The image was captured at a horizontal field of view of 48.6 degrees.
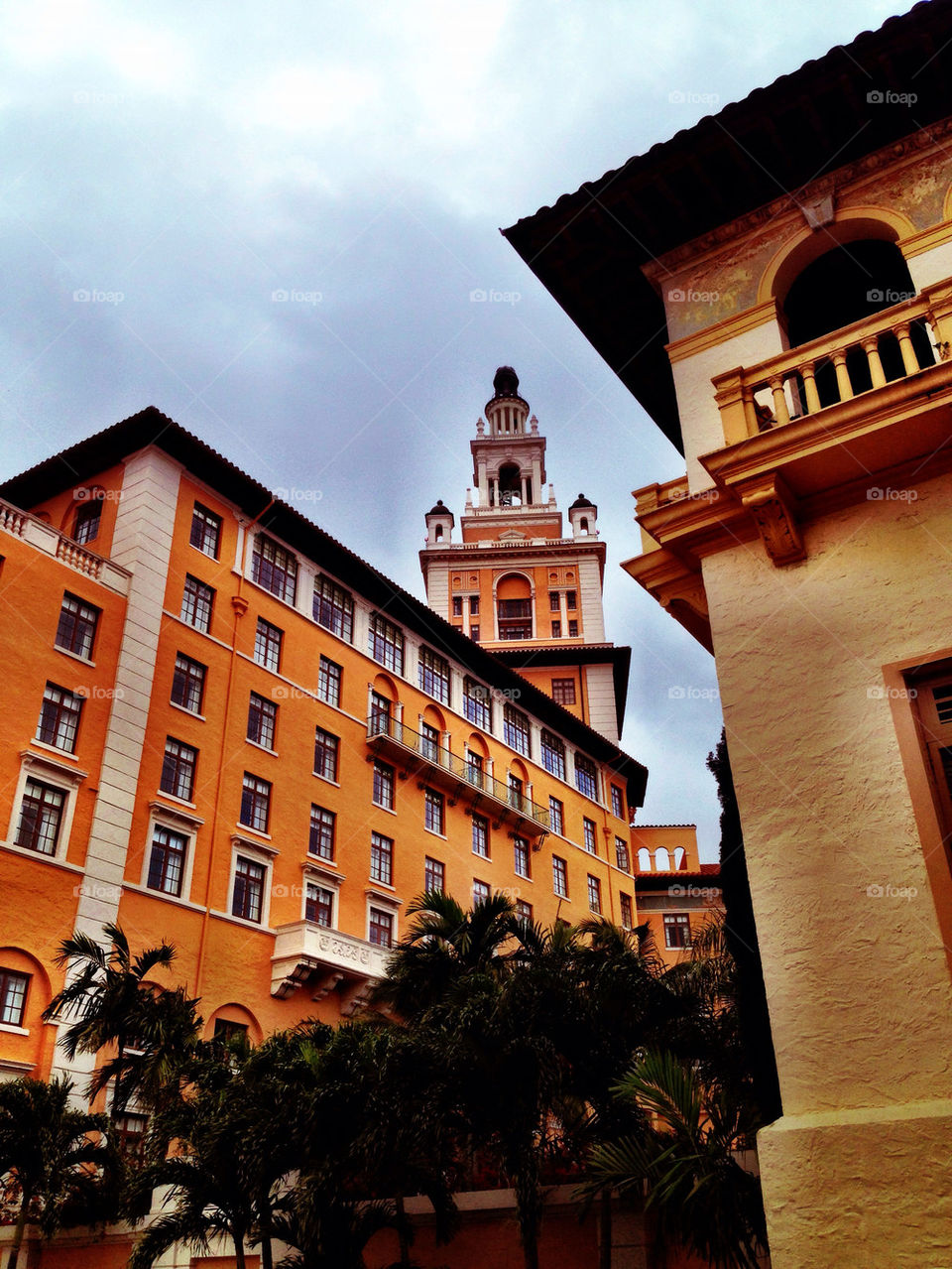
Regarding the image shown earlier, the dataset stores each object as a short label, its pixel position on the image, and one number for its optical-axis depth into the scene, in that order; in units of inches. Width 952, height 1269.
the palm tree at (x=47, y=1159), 606.9
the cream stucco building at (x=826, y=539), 264.4
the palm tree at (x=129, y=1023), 655.1
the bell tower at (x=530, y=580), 2156.7
